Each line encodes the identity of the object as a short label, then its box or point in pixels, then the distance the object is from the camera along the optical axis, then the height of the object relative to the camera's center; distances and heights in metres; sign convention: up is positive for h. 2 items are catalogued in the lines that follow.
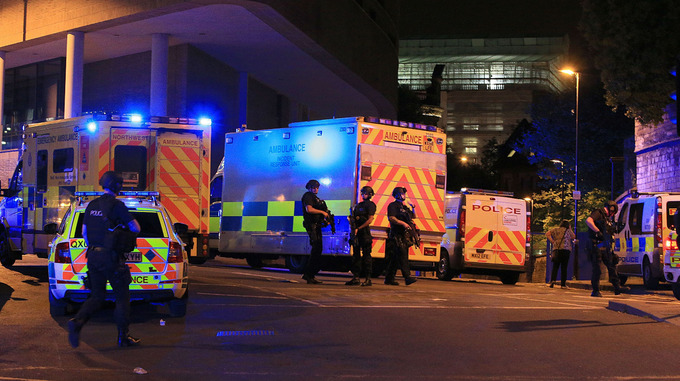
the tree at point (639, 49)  29.64 +6.02
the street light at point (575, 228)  29.33 +0.15
